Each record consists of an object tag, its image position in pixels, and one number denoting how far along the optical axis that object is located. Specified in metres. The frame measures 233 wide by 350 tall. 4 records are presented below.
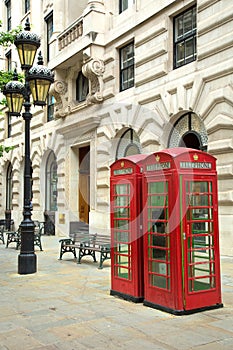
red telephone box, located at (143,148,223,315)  5.94
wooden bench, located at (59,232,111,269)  10.48
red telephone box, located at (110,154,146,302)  6.77
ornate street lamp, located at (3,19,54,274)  9.92
